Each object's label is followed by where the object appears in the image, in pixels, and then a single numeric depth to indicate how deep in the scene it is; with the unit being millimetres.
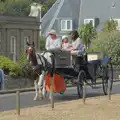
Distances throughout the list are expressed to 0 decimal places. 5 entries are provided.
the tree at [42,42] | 64538
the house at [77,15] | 77562
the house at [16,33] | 43000
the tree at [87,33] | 66250
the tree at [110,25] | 65750
